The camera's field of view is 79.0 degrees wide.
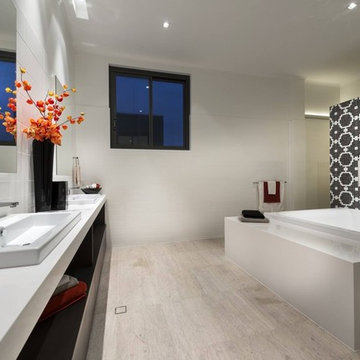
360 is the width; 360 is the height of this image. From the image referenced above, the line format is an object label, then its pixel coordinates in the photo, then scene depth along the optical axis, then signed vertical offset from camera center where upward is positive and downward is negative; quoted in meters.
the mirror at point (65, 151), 2.00 +0.30
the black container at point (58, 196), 1.43 -0.11
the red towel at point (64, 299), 1.08 -0.63
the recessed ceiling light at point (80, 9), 2.15 +1.75
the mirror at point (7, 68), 1.09 +0.59
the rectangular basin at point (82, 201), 1.74 -0.17
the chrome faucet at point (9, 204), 0.89 -0.10
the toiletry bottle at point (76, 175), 2.54 +0.06
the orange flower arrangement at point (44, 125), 1.27 +0.33
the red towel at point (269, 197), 3.56 -0.28
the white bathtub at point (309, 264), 1.27 -0.63
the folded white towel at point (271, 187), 3.57 -0.13
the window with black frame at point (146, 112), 3.10 +1.04
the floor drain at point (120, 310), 1.59 -0.96
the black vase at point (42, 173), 1.35 +0.04
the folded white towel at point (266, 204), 3.56 -0.40
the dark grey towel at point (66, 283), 1.16 -0.57
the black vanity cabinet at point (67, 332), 0.86 -0.67
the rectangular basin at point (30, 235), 0.56 -0.19
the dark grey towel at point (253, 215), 2.43 -0.39
